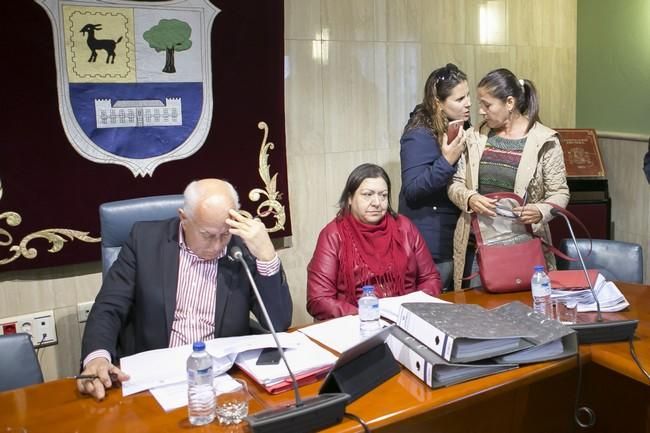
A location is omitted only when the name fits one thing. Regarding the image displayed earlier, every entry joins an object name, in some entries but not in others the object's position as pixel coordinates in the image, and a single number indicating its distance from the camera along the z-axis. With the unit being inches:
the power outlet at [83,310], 112.7
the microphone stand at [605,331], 73.9
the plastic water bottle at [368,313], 75.7
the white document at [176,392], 61.9
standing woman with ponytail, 103.7
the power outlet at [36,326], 107.0
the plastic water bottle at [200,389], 58.8
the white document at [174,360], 65.8
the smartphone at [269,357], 67.9
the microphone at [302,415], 54.9
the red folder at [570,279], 87.5
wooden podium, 145.2
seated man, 78.2
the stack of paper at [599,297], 84.7
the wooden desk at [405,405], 59.4
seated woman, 96.3
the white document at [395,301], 81.6
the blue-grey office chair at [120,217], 86.2
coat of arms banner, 103.6
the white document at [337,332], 75.0
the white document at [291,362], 65.1
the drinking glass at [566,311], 80.0
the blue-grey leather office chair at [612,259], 105.3
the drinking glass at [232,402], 58.9
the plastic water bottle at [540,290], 85.0
